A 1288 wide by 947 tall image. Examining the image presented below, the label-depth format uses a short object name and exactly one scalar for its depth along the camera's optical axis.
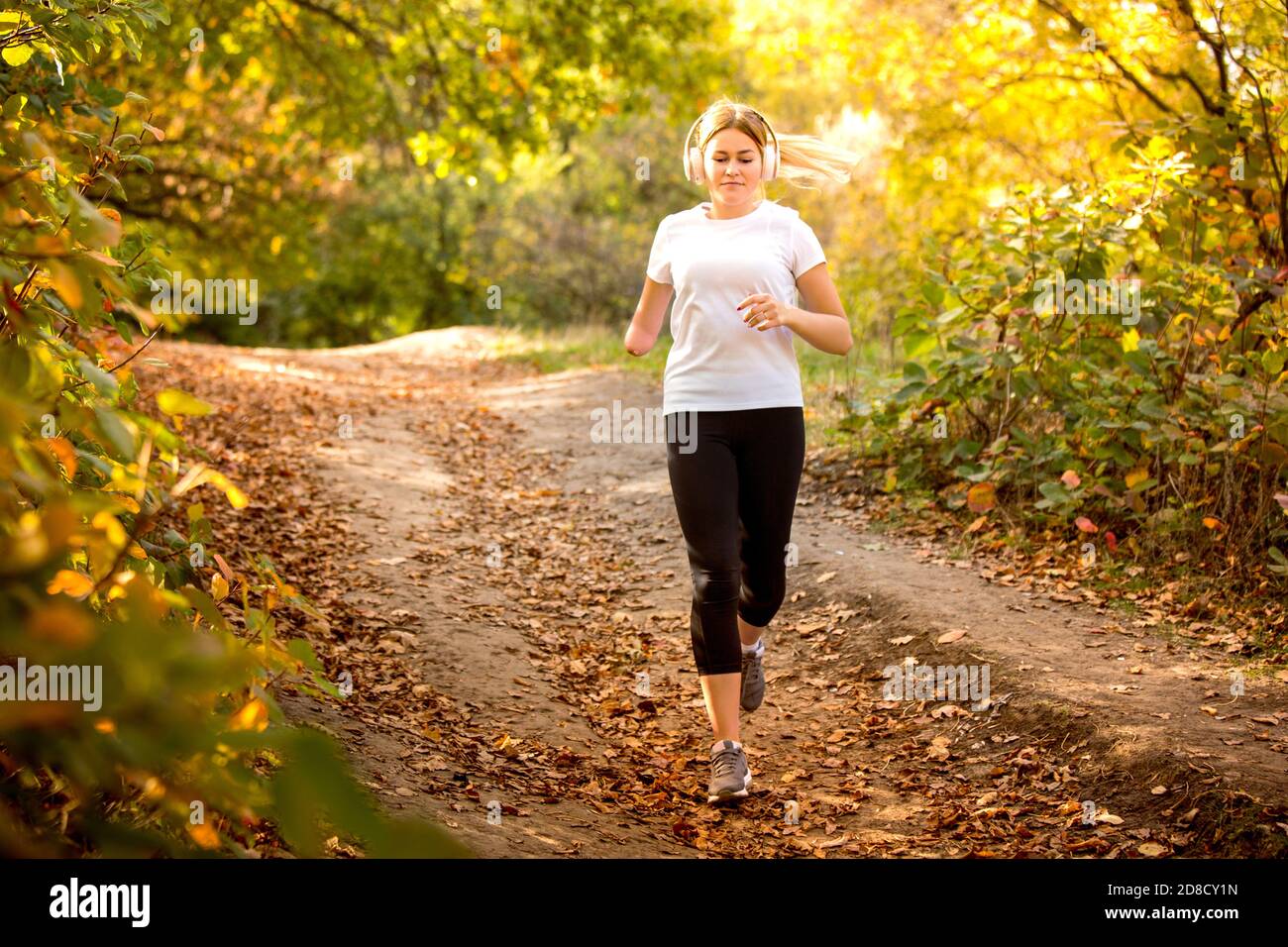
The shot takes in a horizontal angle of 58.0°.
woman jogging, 3.94
